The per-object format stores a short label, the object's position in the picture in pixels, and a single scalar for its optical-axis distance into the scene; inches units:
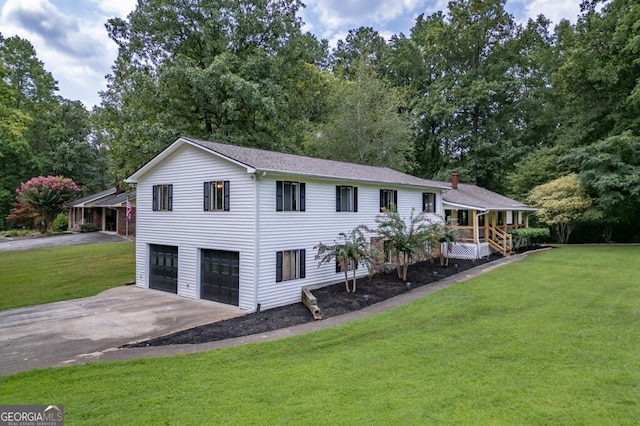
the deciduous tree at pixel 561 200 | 935.7
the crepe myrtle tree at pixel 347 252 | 494.0
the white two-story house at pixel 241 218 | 461.7
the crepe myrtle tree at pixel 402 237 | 577.3
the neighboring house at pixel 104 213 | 1256.2
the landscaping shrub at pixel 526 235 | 906.1
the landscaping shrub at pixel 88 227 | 1353.3
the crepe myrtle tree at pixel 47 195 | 1300.4
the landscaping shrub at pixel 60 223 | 1381.6
